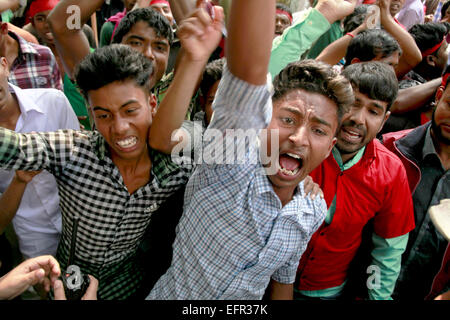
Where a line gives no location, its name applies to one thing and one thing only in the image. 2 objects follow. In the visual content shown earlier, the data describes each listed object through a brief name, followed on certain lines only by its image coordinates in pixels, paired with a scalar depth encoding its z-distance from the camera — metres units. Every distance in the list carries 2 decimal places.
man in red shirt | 1.47
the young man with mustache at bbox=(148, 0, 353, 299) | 1.10
